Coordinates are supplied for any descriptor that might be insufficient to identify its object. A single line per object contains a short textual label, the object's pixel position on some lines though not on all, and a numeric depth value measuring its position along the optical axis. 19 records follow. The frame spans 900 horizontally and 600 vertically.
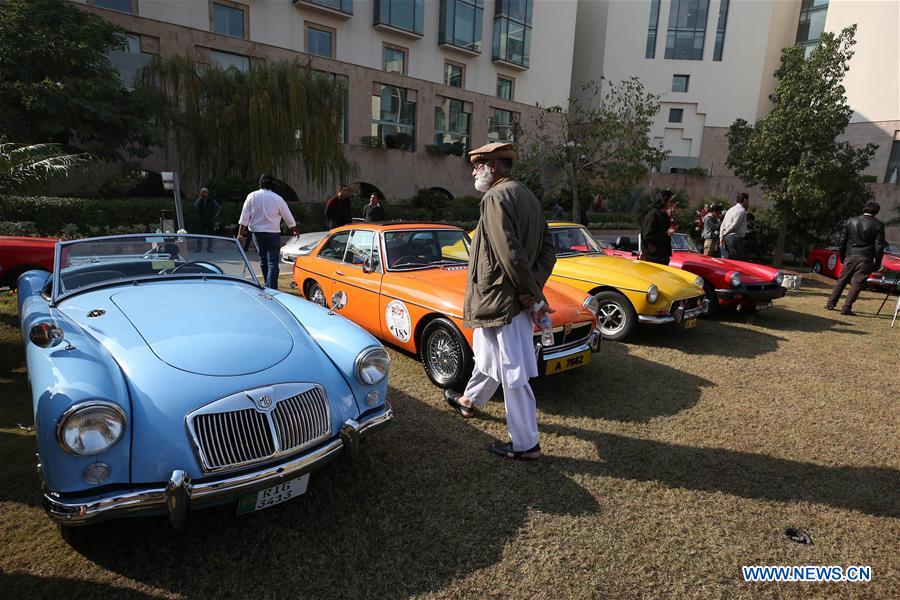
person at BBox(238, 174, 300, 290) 7.01
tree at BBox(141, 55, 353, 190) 17.25
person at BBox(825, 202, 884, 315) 8.41
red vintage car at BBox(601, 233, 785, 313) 7.70
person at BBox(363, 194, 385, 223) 10.84
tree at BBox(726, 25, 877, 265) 12.76
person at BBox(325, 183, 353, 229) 10.37
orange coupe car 4.43
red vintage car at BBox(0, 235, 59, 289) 6.24
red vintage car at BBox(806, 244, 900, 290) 11.73
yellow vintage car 6.21
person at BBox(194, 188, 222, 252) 12.00
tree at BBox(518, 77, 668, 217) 13.23
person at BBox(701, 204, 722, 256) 10.77
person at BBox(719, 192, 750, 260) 9.89
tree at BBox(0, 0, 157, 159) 13.60
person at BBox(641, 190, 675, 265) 7.62
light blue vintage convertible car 2.24
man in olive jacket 3.10
